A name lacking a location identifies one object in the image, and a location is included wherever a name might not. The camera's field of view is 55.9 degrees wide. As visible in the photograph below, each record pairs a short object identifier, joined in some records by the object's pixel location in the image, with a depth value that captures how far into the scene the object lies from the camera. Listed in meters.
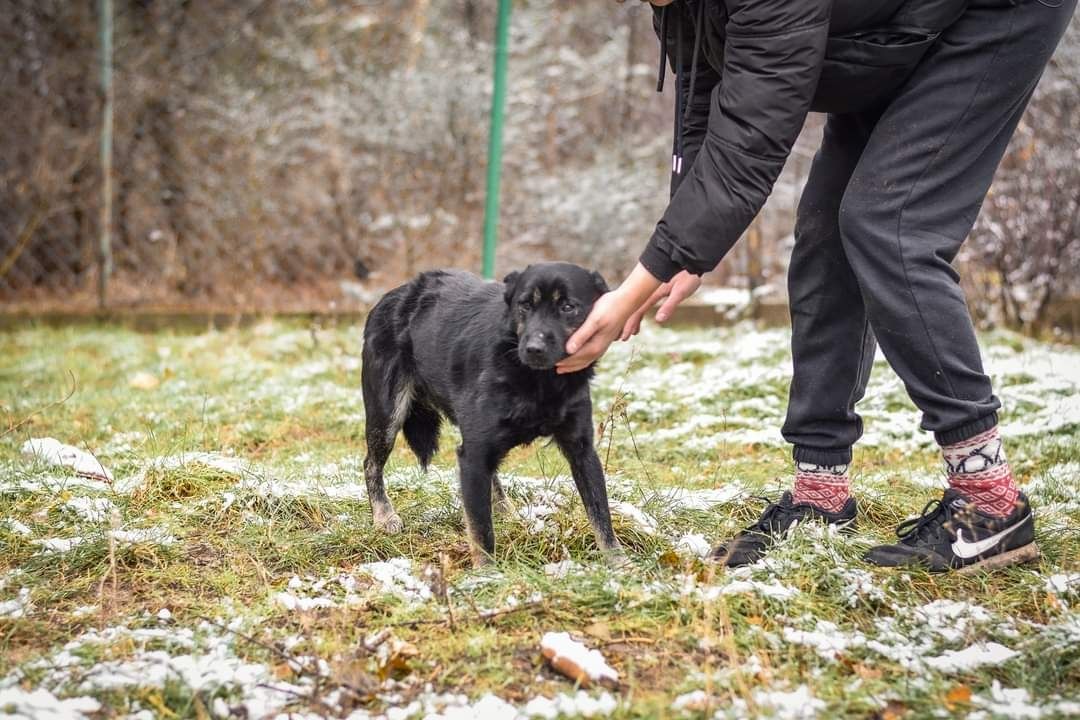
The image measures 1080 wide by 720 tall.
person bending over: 2.48
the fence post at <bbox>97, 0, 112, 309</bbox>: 7.78
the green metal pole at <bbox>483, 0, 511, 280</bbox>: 7.41
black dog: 3.03
